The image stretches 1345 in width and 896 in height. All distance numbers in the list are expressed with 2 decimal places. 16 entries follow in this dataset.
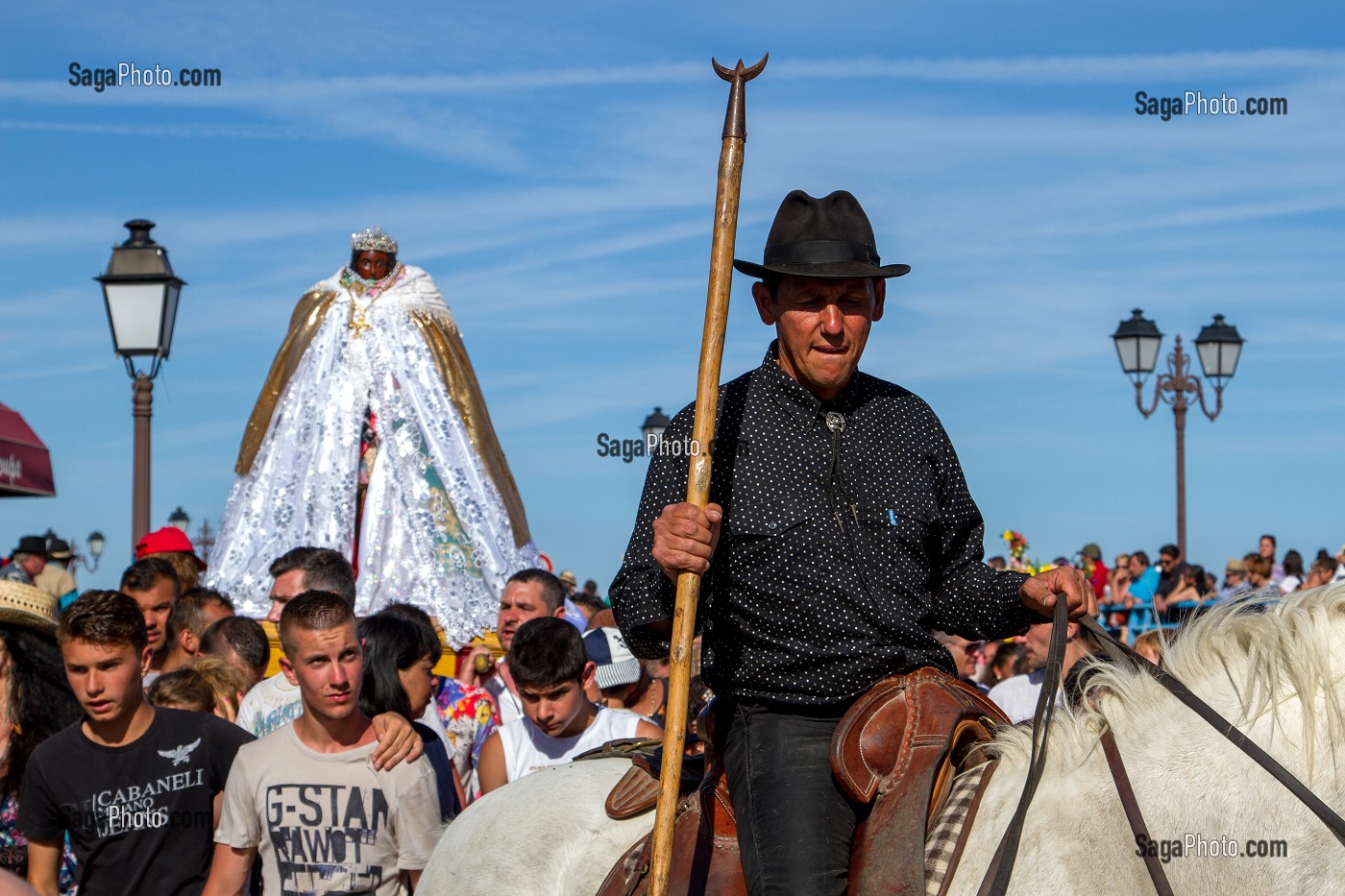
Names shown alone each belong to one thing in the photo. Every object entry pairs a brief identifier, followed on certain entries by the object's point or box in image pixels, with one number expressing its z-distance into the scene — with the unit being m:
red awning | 10.09
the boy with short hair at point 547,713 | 6.20
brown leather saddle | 3.48
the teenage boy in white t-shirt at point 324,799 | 4.82
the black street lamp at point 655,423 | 18.59
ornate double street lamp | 15.38
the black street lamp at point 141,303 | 10.41
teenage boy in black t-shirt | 4.93
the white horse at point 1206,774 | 3.12
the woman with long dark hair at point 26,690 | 5.33
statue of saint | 13.85
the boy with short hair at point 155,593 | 8.30
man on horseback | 3.63
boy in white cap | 7.77
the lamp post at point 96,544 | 42.72
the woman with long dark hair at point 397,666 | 6.00
